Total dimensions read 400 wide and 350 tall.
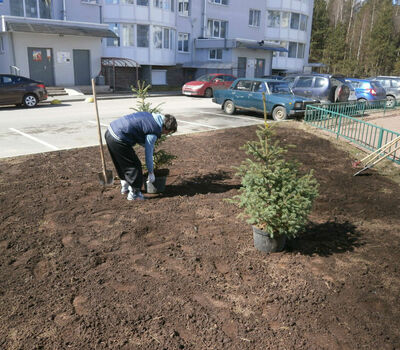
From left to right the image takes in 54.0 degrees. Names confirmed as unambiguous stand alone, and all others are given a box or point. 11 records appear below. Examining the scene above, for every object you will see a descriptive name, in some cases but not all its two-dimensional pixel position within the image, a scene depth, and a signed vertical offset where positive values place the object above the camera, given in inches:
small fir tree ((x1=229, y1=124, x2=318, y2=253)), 167.6 -54.0
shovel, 254.1 -72.6
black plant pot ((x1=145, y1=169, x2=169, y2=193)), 248.1 -73.1
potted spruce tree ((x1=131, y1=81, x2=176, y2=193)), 249.4 -63.4
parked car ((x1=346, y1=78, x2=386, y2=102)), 753.6 -36.4
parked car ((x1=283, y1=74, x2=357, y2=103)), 631.2 -29.6
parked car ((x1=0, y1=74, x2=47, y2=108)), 661.3 -52.4
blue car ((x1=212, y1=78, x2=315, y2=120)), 566.6 -45.4
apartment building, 1201.4 +104.4
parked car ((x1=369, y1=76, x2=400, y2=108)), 853.8 -32.3
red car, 978.1 -47.6
